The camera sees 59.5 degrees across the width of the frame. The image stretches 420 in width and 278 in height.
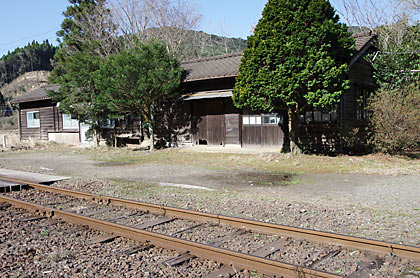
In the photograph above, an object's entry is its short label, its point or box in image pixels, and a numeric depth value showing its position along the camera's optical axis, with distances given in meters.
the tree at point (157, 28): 31.44
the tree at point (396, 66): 15.43
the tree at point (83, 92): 18.80
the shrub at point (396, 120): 11.53
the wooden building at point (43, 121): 24.08
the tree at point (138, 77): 15.73
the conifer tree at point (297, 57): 11.33
